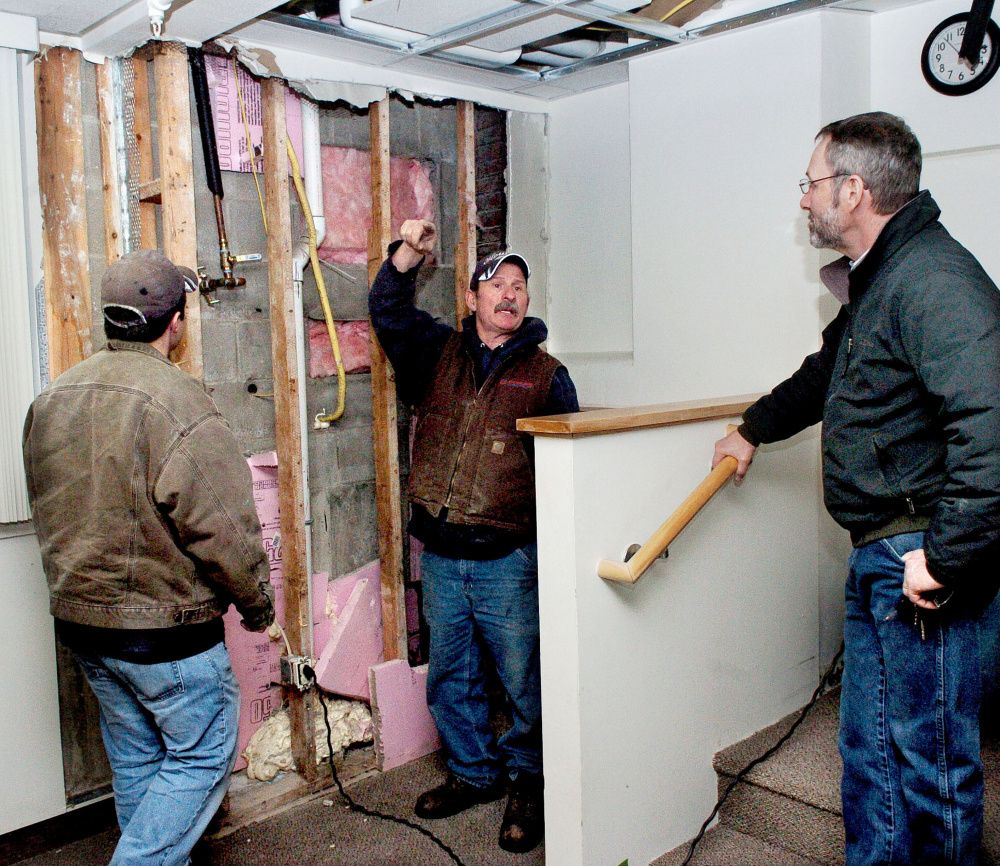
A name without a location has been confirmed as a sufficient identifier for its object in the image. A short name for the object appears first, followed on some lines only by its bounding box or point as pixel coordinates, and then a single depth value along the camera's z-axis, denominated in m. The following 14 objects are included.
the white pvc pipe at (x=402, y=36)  2.42
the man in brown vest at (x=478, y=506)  2.50
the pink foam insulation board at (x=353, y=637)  2.92
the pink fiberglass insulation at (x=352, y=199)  2.85
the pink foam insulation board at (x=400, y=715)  2.89
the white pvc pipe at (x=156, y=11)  2.04
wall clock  2.50
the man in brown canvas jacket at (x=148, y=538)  1.81
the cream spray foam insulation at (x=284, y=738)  2.75
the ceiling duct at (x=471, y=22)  2.38
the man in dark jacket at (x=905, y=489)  1.49
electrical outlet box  2.66
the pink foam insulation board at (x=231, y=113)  2.51
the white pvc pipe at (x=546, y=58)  2.94
